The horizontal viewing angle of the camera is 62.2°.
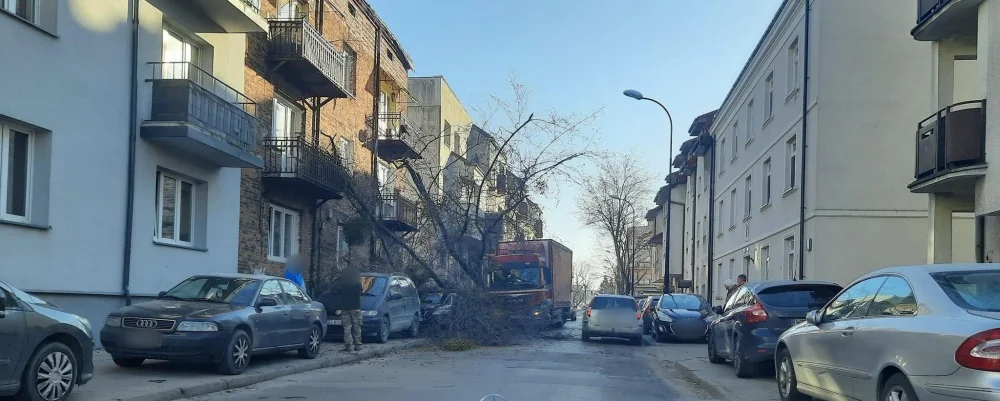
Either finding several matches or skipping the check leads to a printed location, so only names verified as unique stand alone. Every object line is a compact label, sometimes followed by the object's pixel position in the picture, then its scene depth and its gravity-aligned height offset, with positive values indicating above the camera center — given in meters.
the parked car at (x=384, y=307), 17.77 -1.74
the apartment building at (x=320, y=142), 20.31 +2.61
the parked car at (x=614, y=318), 21.69 -2.18
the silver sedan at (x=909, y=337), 5.66 -0.75
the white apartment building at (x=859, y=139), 18.59 +2.31
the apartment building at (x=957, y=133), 12.22 +1.72
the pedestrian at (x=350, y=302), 15.59 -1.38
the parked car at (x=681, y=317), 22.08 -2.17
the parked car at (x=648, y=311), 25.92 -2.40
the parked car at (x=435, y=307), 19.65 -1.92
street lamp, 31.44 -0.01
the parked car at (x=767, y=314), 11.69 -1.07
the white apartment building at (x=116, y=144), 12.11 +1.36
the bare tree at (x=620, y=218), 53.81 +1.12
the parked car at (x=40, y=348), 7.39 -1.20
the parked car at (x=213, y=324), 10.55 -1.33
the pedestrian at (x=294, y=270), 17.50 -0.91
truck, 25.08 -1.31
